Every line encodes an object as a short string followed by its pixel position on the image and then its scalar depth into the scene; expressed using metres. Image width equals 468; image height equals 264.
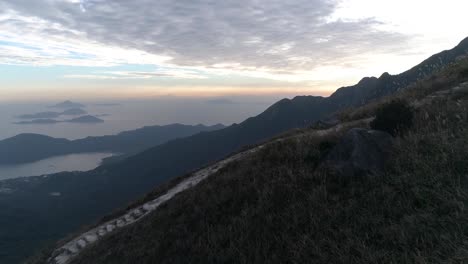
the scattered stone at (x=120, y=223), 13.78
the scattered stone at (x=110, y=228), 13.84
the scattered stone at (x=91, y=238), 13.57
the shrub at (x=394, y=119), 8.21
